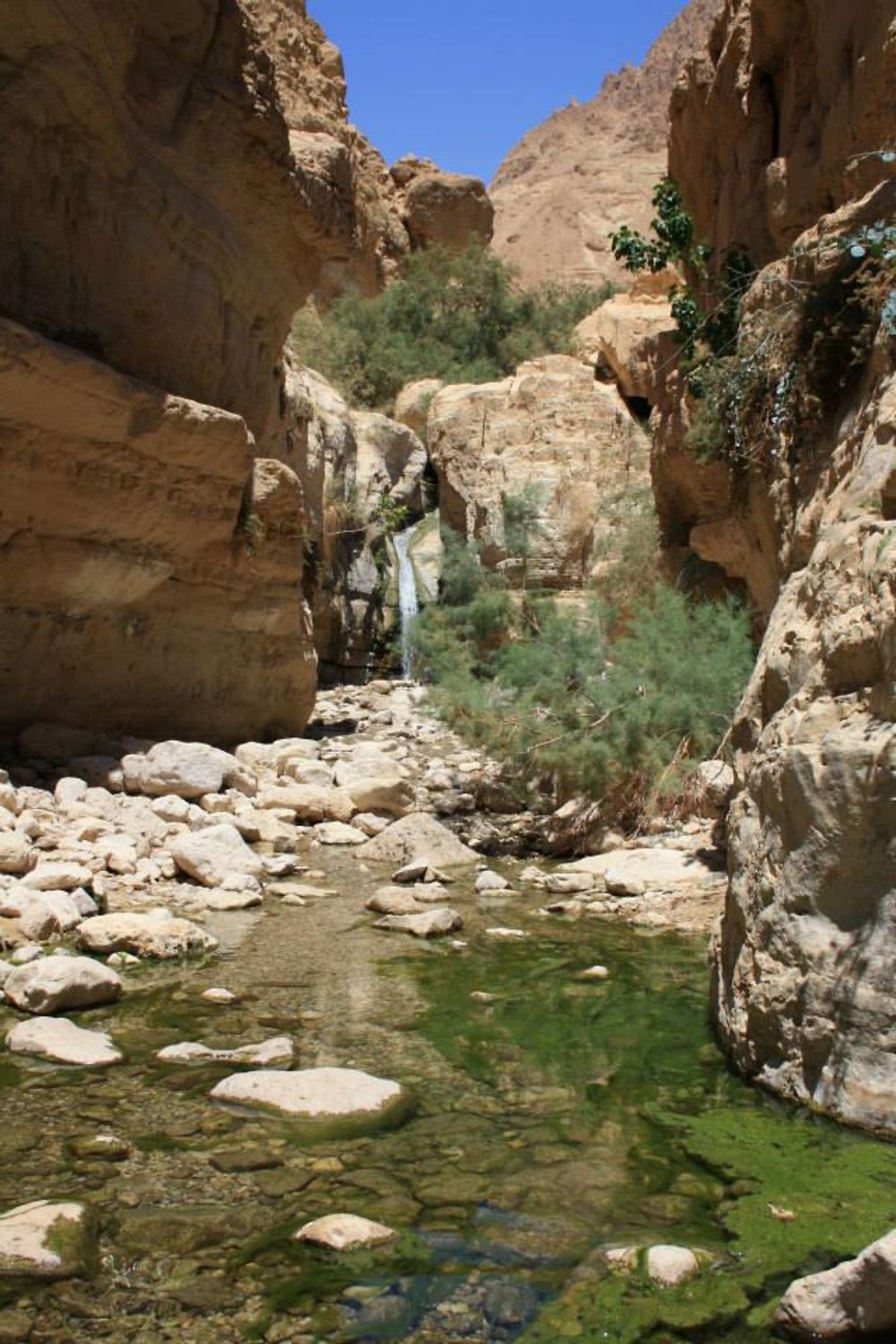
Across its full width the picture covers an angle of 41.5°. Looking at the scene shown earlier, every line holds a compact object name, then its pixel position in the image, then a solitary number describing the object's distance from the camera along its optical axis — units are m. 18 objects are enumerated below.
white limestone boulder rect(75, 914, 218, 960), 6.13
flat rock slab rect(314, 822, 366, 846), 10.16
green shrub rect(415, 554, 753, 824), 10.48
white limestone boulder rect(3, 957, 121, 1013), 5.02
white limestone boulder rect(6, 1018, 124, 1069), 4.43
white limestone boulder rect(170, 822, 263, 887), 8.00
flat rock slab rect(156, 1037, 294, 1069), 4.55
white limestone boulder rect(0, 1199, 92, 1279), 2.92
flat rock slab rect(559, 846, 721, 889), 8.49
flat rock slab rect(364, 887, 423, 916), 7.60
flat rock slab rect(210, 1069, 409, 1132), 3.99
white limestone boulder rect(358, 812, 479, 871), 9.49
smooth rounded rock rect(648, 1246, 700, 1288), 2.94
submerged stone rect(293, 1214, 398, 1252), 3.12
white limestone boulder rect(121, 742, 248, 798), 10.12
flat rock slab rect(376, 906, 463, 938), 7.02
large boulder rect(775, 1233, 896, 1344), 2.53
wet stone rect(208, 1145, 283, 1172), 3.61
